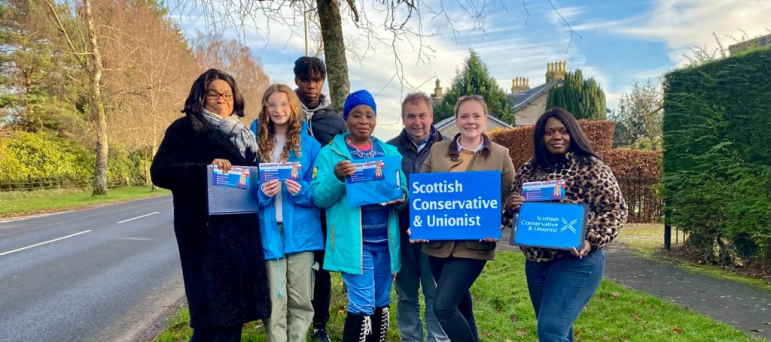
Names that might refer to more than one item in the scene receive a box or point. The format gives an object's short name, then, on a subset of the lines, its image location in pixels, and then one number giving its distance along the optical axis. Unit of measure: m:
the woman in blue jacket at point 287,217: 3.28
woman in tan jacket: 3.30
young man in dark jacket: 3.93
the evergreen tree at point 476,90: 38.53
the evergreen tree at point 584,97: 35.22
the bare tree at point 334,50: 4.98
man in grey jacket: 3.79
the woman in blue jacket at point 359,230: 3.31
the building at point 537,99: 43.77
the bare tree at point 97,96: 25.09
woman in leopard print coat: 2.86
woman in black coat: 3.03
